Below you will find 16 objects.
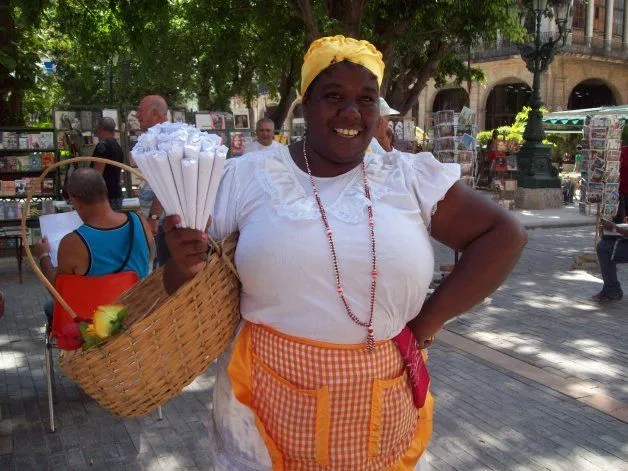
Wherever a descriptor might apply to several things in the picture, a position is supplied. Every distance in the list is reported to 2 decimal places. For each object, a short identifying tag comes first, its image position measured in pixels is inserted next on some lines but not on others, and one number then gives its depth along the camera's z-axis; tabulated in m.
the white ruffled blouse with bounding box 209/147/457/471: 1.65
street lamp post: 14.61
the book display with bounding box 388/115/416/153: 14.54
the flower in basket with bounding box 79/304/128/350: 1.71
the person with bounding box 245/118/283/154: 8.26
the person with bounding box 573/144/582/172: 20.80
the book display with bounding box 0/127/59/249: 9.09
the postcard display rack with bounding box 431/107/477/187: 9.70
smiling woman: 1.66
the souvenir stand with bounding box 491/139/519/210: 15.12
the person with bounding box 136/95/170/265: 4.91
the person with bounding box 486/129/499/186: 17.09
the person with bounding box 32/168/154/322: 3.58
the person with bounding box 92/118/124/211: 7.56
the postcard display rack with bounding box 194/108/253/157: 11.02
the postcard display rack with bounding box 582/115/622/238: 8.20
